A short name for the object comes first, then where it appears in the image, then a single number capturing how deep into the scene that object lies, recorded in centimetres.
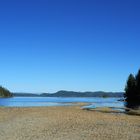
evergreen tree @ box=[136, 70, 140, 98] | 5958
